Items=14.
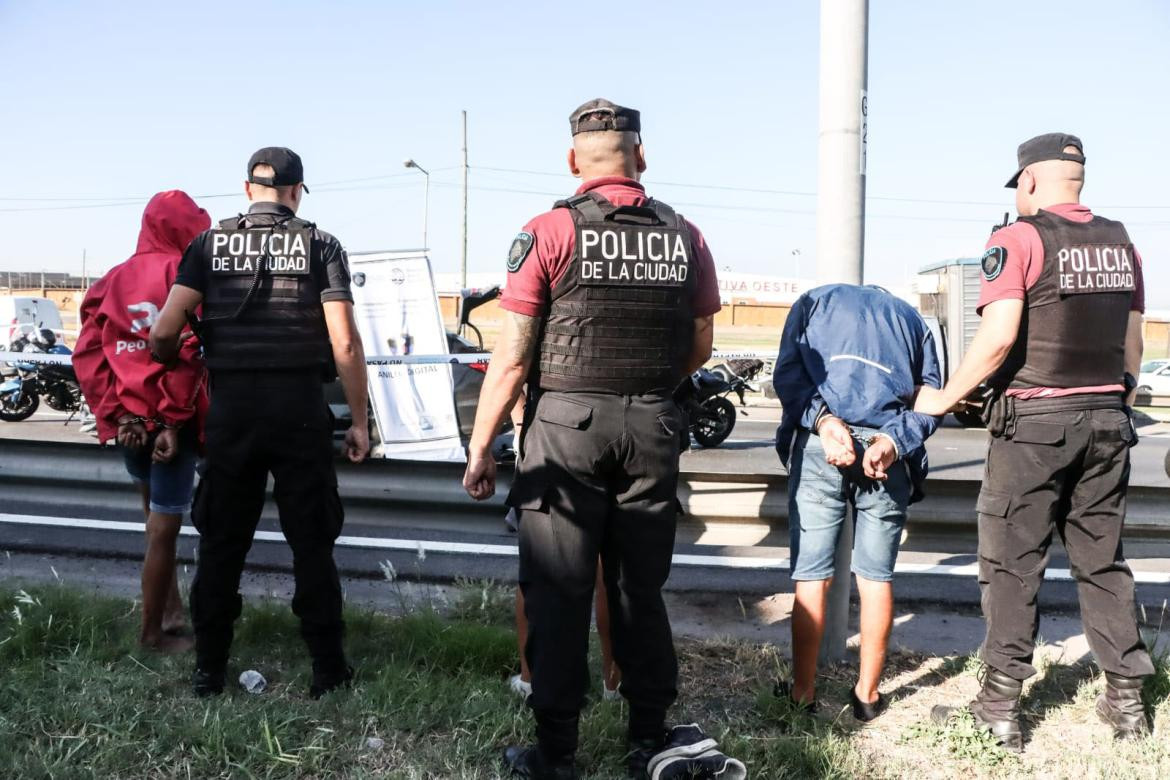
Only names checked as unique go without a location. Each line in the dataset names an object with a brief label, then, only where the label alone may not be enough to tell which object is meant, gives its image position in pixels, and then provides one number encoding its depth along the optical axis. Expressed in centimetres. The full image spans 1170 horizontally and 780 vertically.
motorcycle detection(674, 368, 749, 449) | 958
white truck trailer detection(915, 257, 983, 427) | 1231
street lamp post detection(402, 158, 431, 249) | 3650
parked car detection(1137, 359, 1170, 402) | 1975
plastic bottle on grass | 336
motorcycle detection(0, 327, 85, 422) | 1229
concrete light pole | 362
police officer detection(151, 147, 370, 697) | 325
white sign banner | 905
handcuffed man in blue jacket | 316
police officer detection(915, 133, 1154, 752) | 306
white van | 1894
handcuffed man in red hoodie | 372
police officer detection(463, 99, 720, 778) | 273
